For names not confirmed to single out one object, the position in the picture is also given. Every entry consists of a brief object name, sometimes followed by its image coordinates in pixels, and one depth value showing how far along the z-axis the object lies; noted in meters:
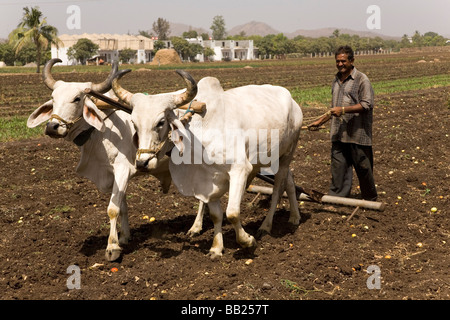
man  6.68
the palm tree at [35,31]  46.16
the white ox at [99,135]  5.34
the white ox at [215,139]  5.01
